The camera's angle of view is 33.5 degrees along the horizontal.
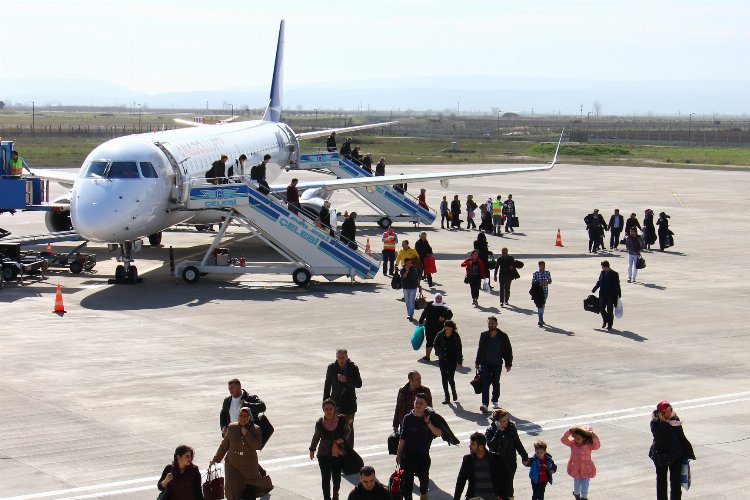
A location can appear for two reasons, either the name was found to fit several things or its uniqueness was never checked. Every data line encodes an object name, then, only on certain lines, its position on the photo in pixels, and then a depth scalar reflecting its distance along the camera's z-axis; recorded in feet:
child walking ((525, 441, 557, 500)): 47.88
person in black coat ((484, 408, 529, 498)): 48.19
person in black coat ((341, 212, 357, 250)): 119.75
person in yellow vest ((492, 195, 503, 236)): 161.04
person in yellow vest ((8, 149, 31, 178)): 125.49
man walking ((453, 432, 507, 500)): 44.63
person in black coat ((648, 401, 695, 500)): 49.65
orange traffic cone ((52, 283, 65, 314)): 96.48
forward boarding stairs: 113.29
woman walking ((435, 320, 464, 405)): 66.13
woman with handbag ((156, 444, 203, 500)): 42.11
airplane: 106.11
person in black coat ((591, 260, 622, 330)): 91.45
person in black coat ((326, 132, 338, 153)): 184.85
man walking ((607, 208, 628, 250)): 143.02
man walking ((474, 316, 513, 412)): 65.72
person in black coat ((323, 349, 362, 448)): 56.65
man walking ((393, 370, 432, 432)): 53.47
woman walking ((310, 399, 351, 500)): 49.44
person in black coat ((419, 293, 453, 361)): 75.61
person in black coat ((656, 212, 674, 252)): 143.13
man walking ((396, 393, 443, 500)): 49.16
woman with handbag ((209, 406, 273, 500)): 46.65
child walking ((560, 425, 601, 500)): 48.55
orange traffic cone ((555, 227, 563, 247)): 148.67
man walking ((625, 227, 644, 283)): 112.24
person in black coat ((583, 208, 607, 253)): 140.67
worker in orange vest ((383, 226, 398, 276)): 119.44
